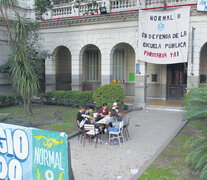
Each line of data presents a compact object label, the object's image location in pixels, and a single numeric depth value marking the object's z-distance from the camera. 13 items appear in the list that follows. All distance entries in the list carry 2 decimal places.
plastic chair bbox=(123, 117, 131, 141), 9.54
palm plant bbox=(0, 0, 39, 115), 11.97
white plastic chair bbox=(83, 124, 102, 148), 8.53
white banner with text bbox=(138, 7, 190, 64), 14.27
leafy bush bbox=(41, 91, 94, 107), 15.80
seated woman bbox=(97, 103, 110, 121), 9.93
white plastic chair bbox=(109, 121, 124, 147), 8.62
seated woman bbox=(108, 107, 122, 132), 8.77
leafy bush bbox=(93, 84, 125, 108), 13.12
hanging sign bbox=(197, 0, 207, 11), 13.53
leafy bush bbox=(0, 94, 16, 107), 15.85
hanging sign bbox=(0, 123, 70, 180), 4.15
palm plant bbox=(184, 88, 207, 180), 5.55
